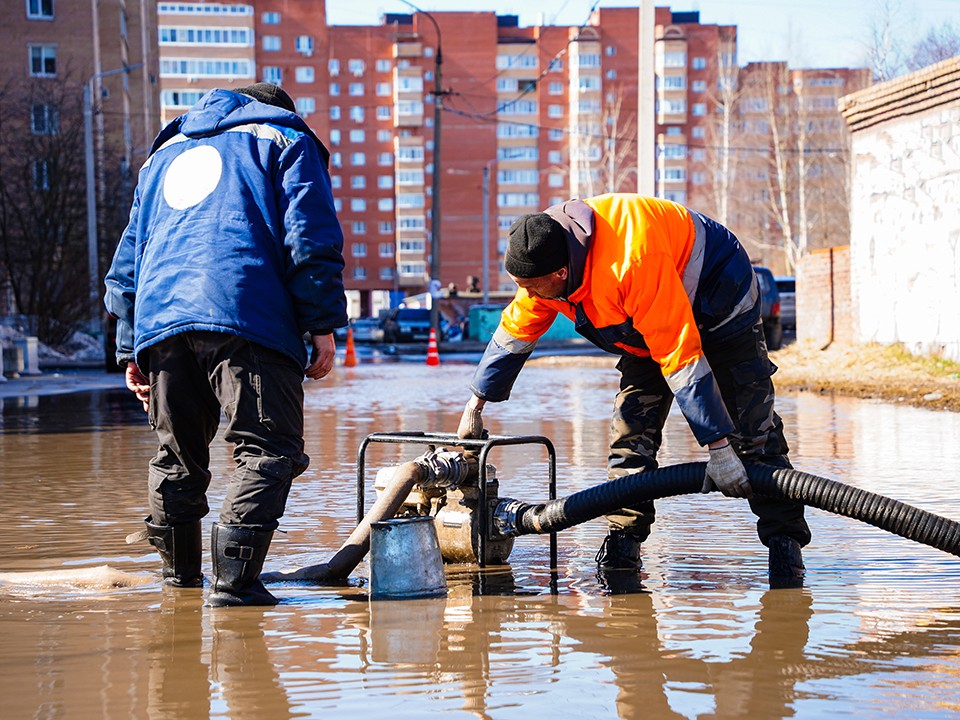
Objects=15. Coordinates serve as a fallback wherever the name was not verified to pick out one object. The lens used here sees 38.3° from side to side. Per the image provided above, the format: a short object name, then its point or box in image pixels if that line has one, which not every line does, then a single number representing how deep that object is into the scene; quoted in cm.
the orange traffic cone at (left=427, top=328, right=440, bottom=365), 3008
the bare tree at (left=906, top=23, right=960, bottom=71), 4528
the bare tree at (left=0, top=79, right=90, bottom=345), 3559
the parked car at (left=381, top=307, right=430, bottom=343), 5244
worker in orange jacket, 469
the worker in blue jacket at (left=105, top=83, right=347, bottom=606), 461
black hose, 490
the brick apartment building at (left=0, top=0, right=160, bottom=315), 4081
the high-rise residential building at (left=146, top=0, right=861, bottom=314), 10906
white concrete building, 1800
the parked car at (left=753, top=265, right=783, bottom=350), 2942
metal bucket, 478
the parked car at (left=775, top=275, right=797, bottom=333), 3712
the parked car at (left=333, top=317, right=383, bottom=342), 5866
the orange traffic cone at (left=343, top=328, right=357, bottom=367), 3108
